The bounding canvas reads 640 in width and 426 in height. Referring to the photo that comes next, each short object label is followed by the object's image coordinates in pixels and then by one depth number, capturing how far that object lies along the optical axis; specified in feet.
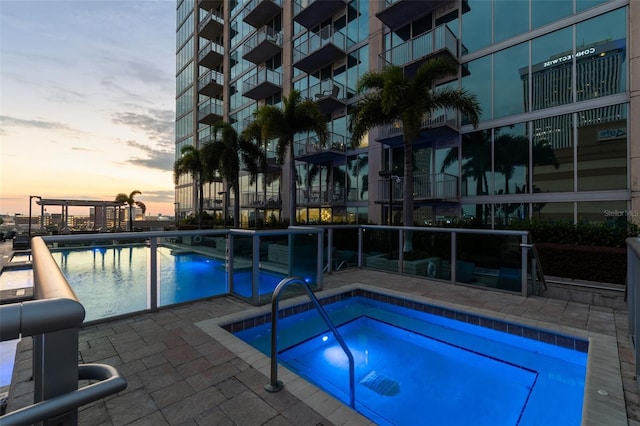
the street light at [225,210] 68.01
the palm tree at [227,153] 57.21
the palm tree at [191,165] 71.46
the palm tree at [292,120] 43.73
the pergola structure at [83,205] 66.85
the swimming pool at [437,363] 11.35
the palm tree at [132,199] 132.47
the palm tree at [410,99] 31.22
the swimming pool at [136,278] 15.02
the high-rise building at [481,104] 28.86
